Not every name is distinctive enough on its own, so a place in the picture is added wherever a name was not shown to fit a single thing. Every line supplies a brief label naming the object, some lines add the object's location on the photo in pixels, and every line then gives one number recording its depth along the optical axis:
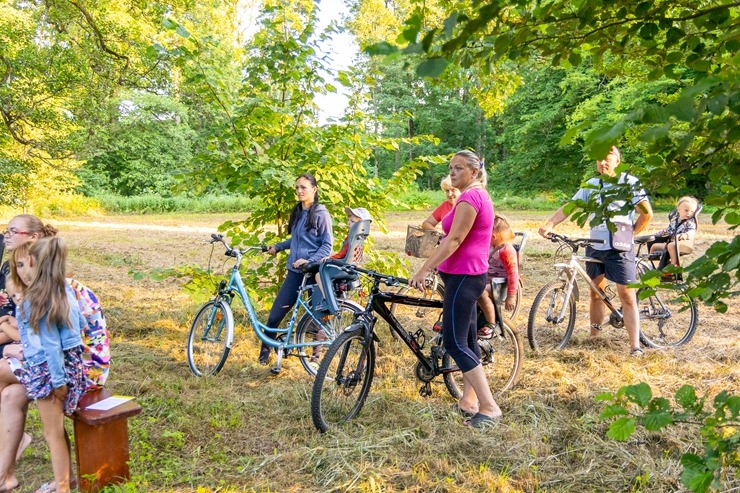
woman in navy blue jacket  5.42
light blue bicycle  5.25
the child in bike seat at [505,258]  5.21
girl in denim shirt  3.07
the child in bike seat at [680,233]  6.36
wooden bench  3.23
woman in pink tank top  3.83
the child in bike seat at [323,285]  5.22
